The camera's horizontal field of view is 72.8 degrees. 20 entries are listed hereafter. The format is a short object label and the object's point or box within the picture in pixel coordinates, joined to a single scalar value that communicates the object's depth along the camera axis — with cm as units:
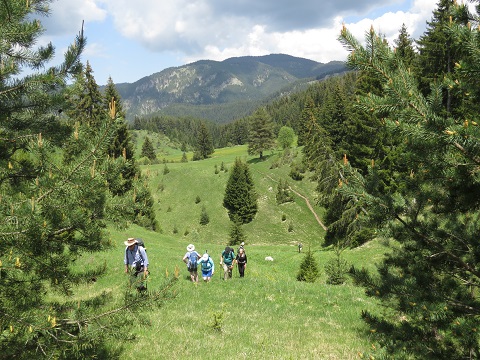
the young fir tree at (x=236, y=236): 4356
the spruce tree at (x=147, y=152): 10500
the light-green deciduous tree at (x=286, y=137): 8856
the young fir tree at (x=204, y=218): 5659
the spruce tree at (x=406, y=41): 3566
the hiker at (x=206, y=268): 1619
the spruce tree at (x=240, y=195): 5700
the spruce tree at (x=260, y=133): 8031
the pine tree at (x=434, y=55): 2598
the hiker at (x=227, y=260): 1703
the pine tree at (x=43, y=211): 450
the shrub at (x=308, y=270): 1977
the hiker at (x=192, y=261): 1566
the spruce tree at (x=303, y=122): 7524
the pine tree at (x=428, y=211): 378
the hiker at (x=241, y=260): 1789
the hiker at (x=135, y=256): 1266
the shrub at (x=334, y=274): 1812
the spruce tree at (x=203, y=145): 10838
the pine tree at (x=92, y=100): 3784
